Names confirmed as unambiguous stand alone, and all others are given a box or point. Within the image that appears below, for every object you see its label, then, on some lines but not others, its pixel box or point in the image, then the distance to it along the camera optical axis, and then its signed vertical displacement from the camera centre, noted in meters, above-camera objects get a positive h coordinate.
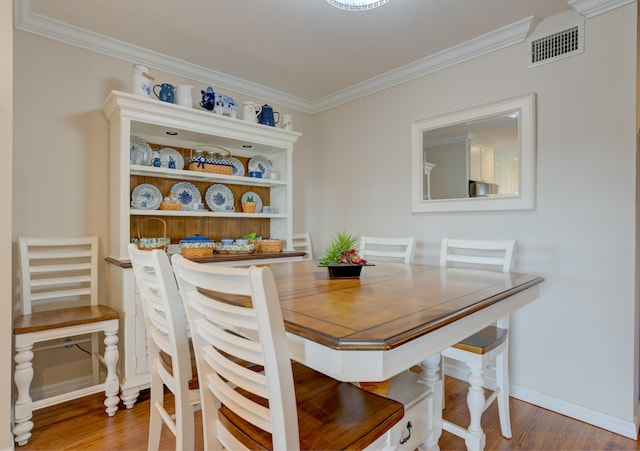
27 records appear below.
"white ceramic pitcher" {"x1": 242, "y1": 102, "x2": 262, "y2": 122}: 2.87 +0.94
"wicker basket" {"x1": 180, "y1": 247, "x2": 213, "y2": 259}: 2.52 -0.20
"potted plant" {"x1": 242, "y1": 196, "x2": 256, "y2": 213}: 3.02 +0.16
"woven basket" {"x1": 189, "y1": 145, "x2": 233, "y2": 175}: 2.70 +0.48
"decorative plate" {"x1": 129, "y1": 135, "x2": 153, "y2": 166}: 2.54 +0.57
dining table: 0.81 -0.26
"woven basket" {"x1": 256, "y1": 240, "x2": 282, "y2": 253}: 2.99 -0.17
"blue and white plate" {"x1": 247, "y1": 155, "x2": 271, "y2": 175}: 3.24 +0.57
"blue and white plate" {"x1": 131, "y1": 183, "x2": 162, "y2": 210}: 2.56 +0.22
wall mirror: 2.29 +0.49
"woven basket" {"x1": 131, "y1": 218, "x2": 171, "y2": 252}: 2.36 -0.12
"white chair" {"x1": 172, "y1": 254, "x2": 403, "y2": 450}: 0.77 -0.46
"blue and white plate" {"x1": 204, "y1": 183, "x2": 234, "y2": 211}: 2.97 +0.24
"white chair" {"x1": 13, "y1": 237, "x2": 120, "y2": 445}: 1.81 -0.53
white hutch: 2.16 +0.33
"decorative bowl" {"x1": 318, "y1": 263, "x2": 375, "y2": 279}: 1.65 -0.21
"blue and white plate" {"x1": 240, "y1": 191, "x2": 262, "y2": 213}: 3.20 +0.25
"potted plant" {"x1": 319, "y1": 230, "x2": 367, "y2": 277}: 1.66 -0.17
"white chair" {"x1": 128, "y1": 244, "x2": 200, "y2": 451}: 1.17 -0.44
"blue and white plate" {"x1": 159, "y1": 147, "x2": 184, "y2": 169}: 2.70 +0.54
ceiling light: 1.70 +1.09
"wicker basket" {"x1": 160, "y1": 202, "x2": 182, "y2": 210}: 2.54 +0.14
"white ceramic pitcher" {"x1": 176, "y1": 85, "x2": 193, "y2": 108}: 2.48 +0.93
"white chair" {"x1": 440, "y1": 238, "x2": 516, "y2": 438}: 1.55 -0.56
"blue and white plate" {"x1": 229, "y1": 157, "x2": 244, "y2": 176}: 3.12 +0.53
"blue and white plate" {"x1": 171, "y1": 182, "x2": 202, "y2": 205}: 2.79 +0.26
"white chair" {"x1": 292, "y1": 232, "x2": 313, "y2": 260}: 3.59 -0.19
